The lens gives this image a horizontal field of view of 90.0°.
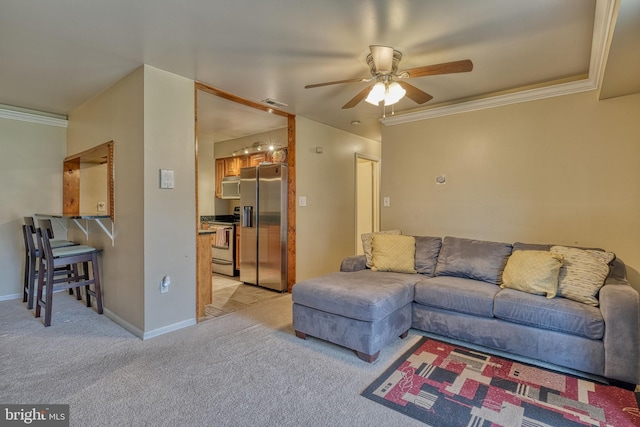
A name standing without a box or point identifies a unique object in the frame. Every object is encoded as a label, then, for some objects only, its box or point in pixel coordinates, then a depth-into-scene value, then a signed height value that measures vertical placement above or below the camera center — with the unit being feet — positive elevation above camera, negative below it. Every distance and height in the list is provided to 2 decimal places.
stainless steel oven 17.17 -2.14
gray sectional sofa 6.89 -2.53
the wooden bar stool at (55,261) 10.08 -1.71
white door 20.97 +0.97
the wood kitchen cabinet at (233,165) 18.97 +2.70
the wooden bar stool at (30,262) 11.53 -1.96
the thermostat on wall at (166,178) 9.38 +0.93
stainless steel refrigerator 14.21 -0.73
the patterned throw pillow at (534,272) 8.11 -1.62
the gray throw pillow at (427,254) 10.89 -1.51
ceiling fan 7.39 +3.23
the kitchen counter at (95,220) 10.41 -0.52
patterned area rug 5.80 -3.73
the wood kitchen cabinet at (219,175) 19.97 +2.22
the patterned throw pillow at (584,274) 7.70 -1.57
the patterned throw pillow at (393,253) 10.89 -1.47
